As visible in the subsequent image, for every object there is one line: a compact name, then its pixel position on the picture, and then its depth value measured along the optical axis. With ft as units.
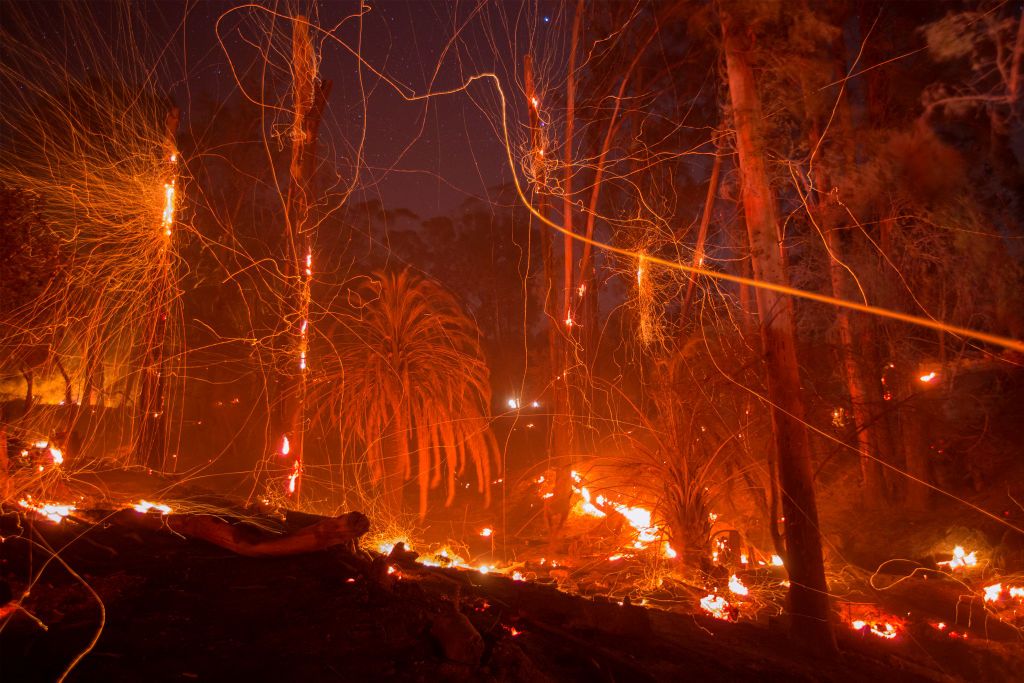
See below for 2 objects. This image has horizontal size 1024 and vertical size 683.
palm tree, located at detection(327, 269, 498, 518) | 42.24
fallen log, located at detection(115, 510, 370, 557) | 17.31
